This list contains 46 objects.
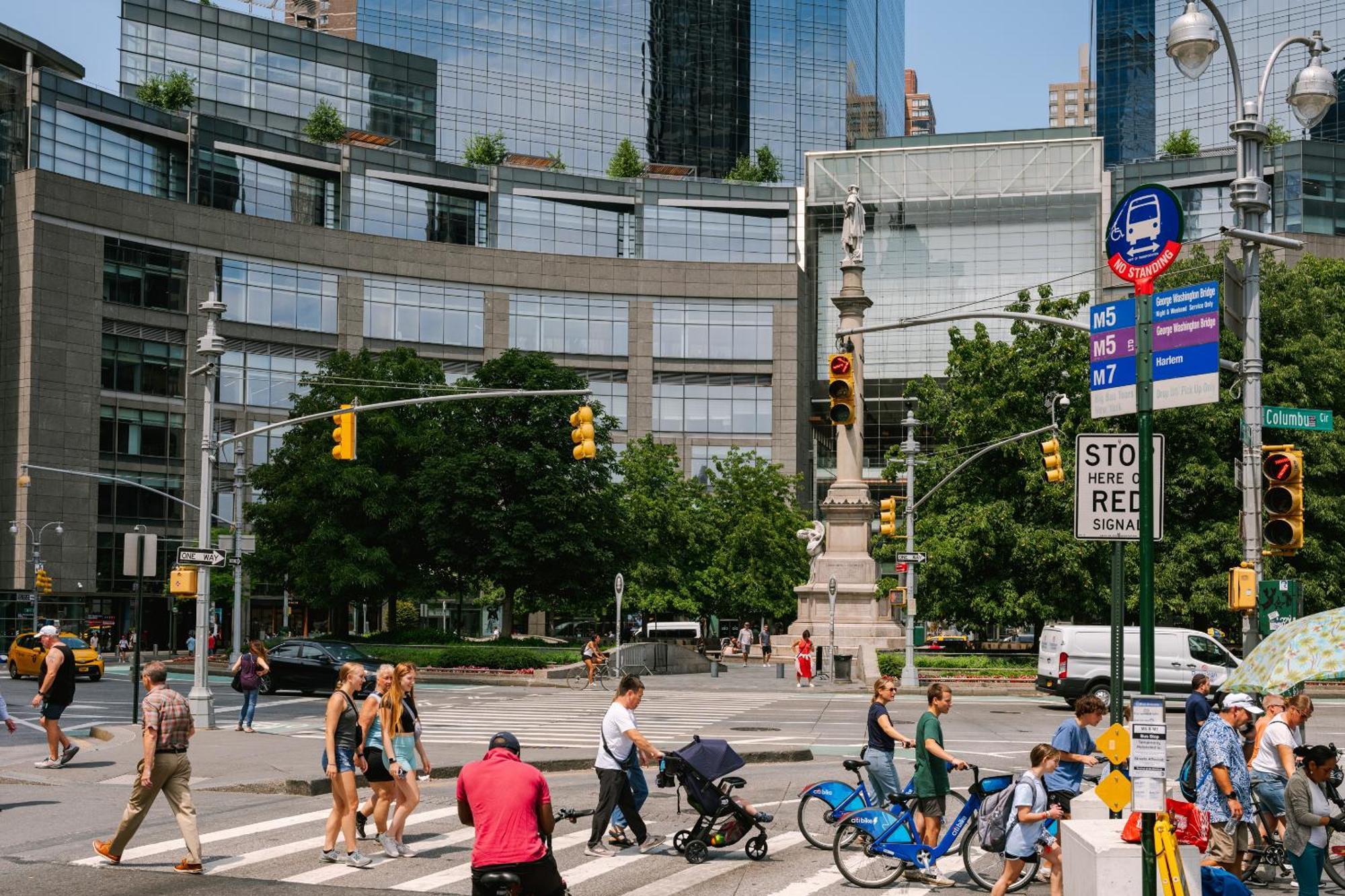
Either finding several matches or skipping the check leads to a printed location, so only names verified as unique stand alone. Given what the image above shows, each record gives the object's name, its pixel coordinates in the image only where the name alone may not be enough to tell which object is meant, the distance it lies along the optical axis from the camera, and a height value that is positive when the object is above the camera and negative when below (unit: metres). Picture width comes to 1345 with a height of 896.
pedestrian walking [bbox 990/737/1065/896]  11.62 -2.54
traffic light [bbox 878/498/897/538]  39.56 +0.25
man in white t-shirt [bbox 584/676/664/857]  13.47 -2.28
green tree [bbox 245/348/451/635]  53.25 +0.56
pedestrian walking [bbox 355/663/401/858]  13.59 -2.33
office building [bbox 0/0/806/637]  71.19 +14.67
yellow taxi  43.03 -4.26
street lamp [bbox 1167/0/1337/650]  16.03 +3.93
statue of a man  50.19 +10.65
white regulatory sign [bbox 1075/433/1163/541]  9.50 +0.26
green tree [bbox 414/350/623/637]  52.91 +0.77
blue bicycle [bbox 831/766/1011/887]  12.62 -2.86
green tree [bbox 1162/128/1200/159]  92.25 +25.17
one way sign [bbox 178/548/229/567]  26.08 -0.66
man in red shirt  8.09 -1.74
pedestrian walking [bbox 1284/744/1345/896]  11.05 -2.41
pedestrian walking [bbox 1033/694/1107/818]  12.36 -2.06
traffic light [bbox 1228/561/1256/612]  16.09 -0.69
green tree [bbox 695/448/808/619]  72.25 -1.33
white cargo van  32.84 -3.18
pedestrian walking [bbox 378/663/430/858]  13.74 -2.19
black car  37.44 -3.84
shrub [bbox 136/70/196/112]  80.50 +24.69
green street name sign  16.73 +1.30
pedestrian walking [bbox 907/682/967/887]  12.94 -2.28
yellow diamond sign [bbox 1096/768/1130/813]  9.53 -1.81
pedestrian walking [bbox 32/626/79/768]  19.89 -2.42
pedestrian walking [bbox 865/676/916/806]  13.58 -2.19
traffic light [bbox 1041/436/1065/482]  30.58 +1.46
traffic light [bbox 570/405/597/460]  25.16 +1.63
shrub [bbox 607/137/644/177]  95.94 +24.77
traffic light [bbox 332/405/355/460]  27.81 +1.71
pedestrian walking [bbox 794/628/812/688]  42.34 -4.21
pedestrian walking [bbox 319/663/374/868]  13.19 -2.26
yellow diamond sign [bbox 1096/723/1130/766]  9.15 -1.45
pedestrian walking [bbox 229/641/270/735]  25.78 -2.81
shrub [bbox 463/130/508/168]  91.94 +24.49
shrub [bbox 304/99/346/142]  86.16 +24.45
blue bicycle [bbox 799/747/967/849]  13.40 -2.63
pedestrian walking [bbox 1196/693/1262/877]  12.48 -2.40
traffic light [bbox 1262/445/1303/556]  15.10 +0.34
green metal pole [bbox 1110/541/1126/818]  9.92 -0.72
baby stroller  13.36 -2.61
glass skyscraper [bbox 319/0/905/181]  112.75 +37.51
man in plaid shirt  12.97 -2.32
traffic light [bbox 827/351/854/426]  20.69 +2.05
